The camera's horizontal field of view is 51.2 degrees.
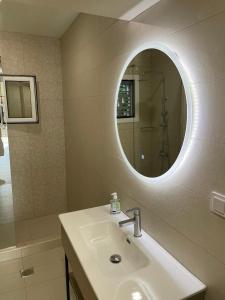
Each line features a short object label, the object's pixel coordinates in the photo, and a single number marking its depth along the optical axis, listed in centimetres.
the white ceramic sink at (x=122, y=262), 99
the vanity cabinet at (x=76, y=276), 109
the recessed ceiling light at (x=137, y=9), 118
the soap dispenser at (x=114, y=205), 165
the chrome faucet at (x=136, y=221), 138
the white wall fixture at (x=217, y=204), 91
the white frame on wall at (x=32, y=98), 273
